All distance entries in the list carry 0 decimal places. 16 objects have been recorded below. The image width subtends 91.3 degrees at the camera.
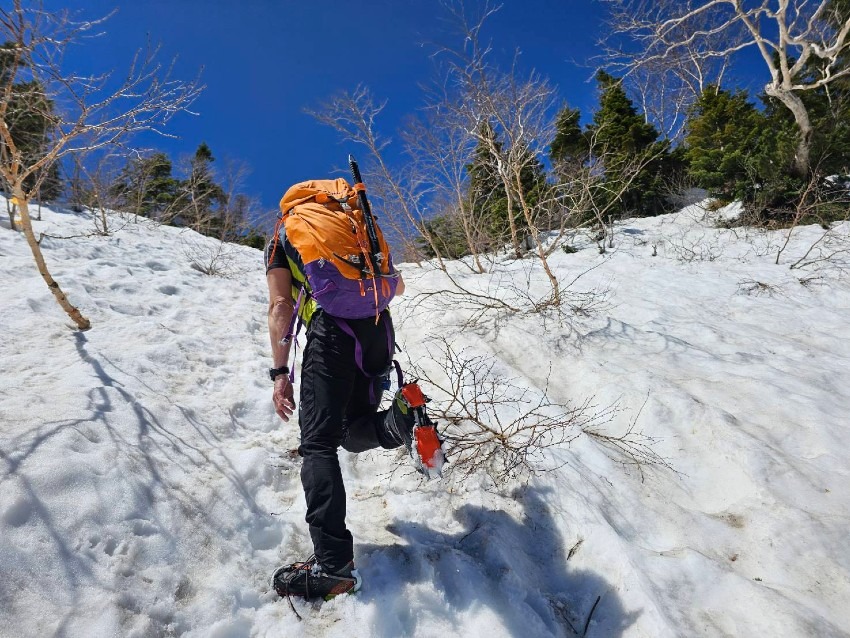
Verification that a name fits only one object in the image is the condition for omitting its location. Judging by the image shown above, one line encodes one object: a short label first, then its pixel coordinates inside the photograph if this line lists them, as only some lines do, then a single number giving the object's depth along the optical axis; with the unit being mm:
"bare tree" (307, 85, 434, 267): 7184
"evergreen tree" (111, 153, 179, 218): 12656
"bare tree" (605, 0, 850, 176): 9641
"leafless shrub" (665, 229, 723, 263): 7652
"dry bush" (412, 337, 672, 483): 2498
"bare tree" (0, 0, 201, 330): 2998
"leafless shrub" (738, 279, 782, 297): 5543
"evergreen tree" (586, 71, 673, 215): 14773
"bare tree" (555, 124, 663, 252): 5307
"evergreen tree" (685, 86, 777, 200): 10805
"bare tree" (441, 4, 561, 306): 5258
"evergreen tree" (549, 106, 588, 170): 15140
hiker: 1671
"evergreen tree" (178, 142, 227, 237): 16703
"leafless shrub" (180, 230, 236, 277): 7668
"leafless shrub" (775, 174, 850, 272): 6348
